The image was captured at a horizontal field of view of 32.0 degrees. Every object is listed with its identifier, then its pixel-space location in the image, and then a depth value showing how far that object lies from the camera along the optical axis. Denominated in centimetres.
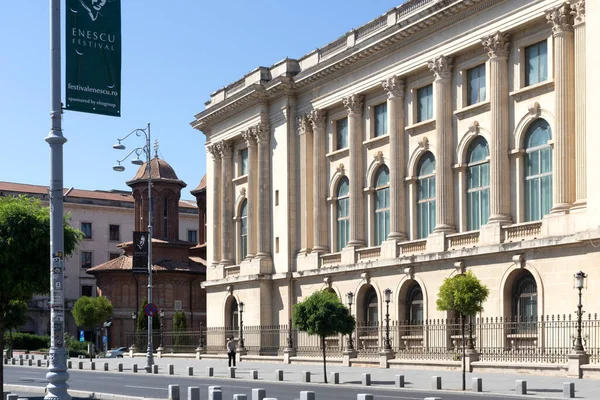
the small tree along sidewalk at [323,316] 4122
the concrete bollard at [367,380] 3706
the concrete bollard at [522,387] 3020
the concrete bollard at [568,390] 2848
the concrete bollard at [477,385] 3155
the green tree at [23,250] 2630
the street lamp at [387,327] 4684
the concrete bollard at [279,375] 4091
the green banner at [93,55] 1812
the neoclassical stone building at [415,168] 4200
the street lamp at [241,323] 6009
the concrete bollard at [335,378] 3862
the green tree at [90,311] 7581
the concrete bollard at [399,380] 3528
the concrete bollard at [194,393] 2452
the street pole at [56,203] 1795
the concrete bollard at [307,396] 2348
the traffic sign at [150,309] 4872
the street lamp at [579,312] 3600
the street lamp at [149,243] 5031
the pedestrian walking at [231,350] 5128
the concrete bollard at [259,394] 2506
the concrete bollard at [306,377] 4012
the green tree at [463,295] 3634
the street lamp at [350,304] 5062
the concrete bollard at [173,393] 2706
